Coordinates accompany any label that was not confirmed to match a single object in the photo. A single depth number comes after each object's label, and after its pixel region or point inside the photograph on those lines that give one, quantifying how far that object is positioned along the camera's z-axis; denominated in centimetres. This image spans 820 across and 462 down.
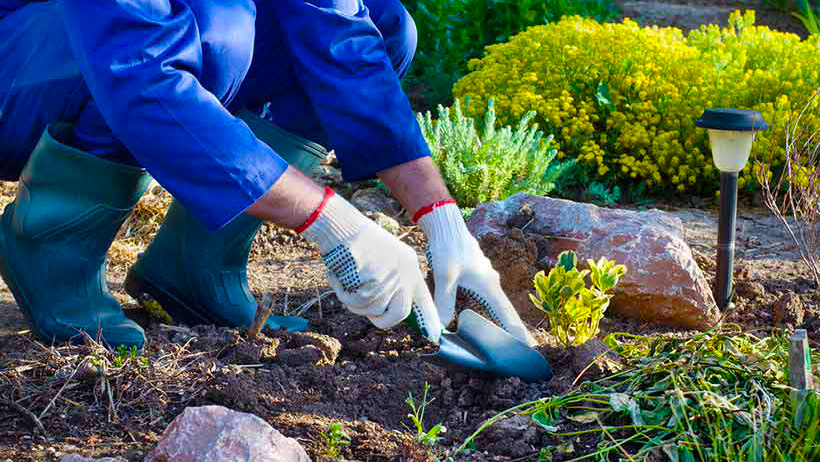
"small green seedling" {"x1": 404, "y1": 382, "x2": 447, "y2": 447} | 196
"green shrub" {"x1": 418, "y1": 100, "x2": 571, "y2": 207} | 380
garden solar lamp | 276
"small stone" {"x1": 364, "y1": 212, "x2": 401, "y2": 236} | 363
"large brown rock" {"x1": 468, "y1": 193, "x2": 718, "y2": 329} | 285
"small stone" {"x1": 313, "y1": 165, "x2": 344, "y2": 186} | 420
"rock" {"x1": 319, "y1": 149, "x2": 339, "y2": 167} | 436
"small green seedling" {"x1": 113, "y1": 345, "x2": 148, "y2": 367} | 222
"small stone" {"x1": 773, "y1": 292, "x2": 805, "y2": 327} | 279
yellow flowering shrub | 422
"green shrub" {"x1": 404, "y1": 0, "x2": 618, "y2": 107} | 529
